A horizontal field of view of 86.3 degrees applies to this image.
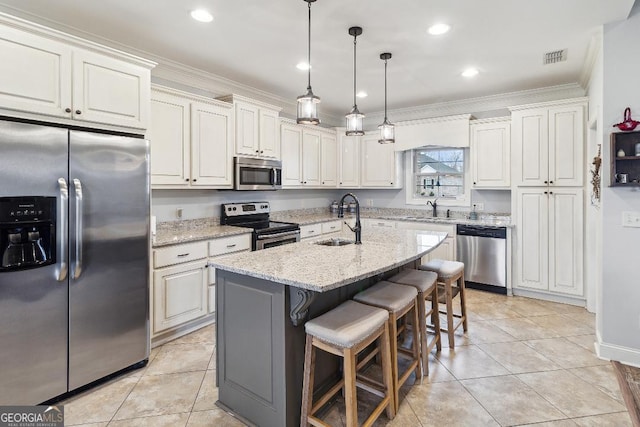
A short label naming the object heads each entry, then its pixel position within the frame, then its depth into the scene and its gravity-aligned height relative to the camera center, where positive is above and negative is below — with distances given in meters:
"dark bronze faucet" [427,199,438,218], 5.34 +0.07
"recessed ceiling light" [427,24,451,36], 2.79 +1.51
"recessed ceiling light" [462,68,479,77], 3.79 +1.58
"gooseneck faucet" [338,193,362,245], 2.72 -0.16
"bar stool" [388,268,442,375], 2.52 -0.66
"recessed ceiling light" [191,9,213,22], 2.54 +1.49
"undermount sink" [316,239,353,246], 2.85 -0.26
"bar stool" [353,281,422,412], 2.12 -0.60
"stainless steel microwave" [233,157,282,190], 3.96 +0.46
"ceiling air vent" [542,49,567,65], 3.32 +1.54
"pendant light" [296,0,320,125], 2.31 +0.70
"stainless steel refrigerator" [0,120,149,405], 1.98 -0.30
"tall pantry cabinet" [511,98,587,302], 3.91 +0.18
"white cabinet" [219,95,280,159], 3.96 +1.02
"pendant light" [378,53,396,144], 3.17 +0.72
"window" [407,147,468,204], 5.30 +0.58
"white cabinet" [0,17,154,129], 2.02 +0.86
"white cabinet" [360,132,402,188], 5.54 +0.76
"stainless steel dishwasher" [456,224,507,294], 4.35 -0.58
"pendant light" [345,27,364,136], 2.88 +0.76
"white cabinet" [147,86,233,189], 3.23 +0.72
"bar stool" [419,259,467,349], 2.91 -0.62
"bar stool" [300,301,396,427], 1.73 -0.71
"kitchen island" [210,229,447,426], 1.82 -0.61
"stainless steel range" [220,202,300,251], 3.85 -0.16
